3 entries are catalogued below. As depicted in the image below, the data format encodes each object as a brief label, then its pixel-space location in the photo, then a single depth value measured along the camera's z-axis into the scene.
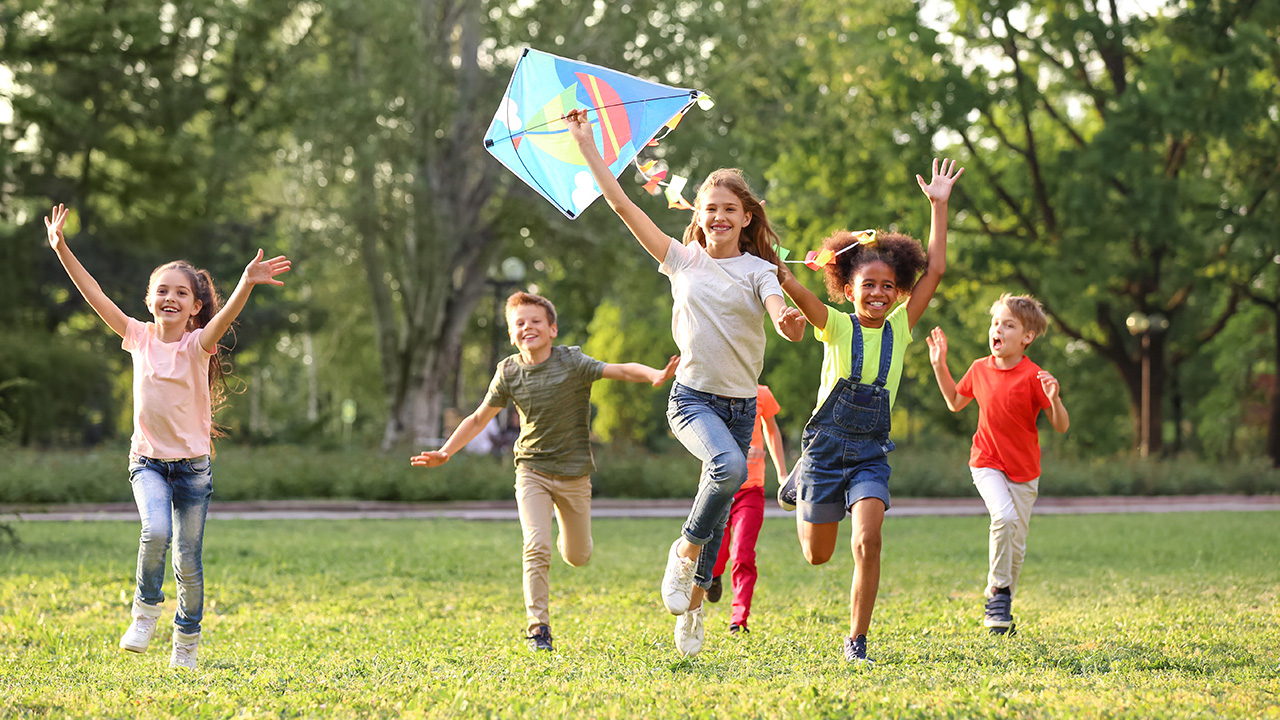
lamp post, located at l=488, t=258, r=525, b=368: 23.42
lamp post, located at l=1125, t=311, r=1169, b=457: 28.62
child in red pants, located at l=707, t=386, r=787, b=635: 7.41
